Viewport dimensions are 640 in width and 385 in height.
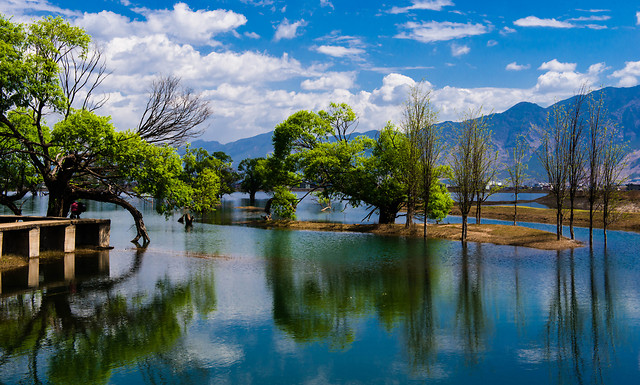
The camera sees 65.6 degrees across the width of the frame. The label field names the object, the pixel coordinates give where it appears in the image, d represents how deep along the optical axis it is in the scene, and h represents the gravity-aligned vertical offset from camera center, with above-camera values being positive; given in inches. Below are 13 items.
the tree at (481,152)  2235.5 +233.5
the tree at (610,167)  2129.7 +153.1
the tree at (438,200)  2556.6 +16.4
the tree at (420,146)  2415.1 +283.0
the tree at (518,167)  2831.7 +213.2
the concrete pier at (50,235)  1483.8 -95.4
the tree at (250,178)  6417.3 +345.7
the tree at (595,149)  2047.2 +222.6
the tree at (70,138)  1619.1 +231.7
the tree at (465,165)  2223.2 +175.7
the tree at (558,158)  2139.5 +199.5
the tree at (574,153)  2092.8 +214.0
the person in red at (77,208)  2057.6 -9.9
